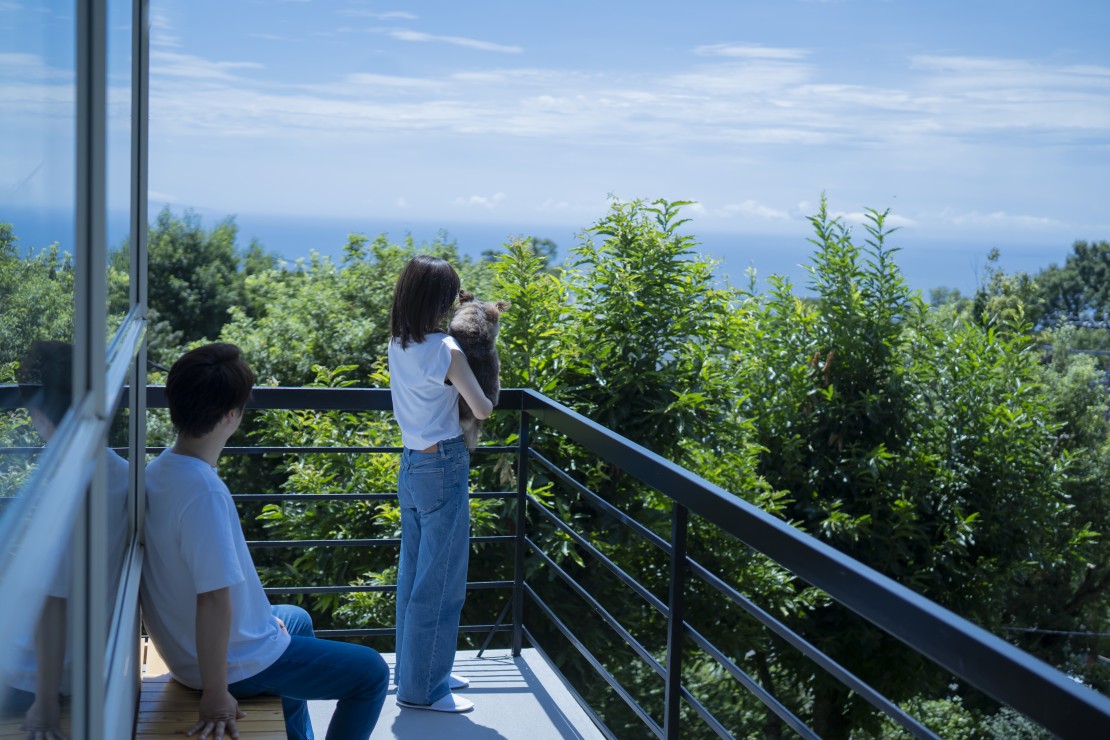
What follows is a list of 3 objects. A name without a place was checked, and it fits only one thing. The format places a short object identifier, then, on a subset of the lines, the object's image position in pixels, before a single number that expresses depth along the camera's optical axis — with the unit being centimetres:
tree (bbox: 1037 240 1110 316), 4766
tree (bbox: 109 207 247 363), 2005
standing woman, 311
